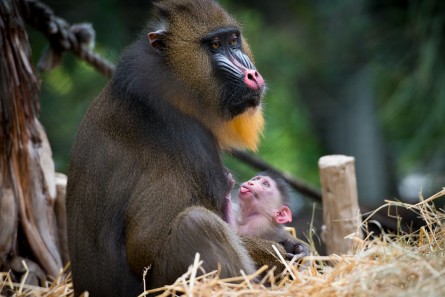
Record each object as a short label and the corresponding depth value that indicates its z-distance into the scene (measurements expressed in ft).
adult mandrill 26.43
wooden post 32.89
